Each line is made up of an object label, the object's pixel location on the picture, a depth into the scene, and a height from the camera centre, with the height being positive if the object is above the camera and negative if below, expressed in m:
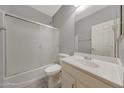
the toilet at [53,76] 1.68 -0.74
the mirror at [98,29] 1.12 +0.30
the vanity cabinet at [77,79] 0.67 -0.39
